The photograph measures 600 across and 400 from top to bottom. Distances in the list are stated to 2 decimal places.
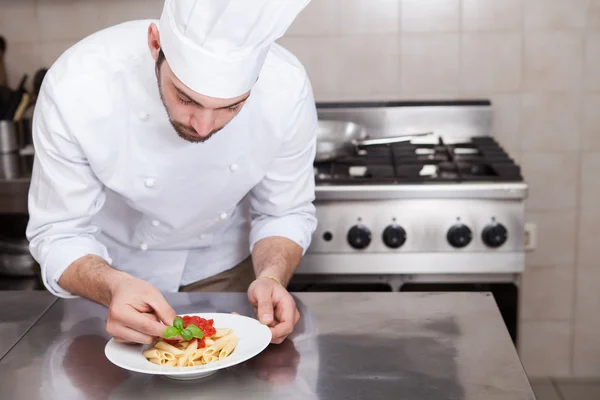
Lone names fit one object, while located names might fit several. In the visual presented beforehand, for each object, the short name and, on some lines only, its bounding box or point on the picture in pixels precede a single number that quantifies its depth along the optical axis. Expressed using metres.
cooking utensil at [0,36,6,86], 2.59
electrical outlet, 2.59
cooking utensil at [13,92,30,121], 2.51
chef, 1.20
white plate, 1.04
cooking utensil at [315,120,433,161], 2.27
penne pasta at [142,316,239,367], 1.08
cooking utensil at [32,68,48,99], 2.56
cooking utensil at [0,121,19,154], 2.45
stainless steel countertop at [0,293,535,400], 1.04
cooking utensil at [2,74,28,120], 2.51
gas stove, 1.96
